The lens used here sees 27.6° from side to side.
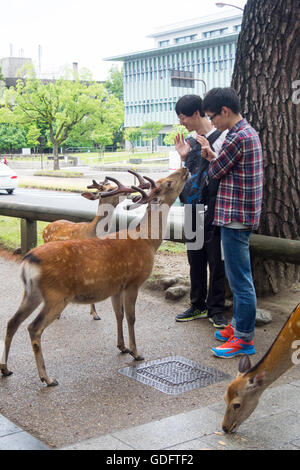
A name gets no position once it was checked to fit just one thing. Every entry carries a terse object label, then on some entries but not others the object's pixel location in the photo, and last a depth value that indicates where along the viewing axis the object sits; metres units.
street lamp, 27.30
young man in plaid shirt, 5.31
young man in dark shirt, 6.16
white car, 26.69
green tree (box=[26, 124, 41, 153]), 50.22
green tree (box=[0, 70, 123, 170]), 45.53
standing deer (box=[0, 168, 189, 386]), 4.94
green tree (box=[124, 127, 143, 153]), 68.12
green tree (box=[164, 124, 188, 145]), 54.96
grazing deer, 3.87
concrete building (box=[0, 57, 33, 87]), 98.81
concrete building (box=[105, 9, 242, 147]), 81.81
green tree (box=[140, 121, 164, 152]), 68.25
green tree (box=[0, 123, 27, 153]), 68.81
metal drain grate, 4.96
